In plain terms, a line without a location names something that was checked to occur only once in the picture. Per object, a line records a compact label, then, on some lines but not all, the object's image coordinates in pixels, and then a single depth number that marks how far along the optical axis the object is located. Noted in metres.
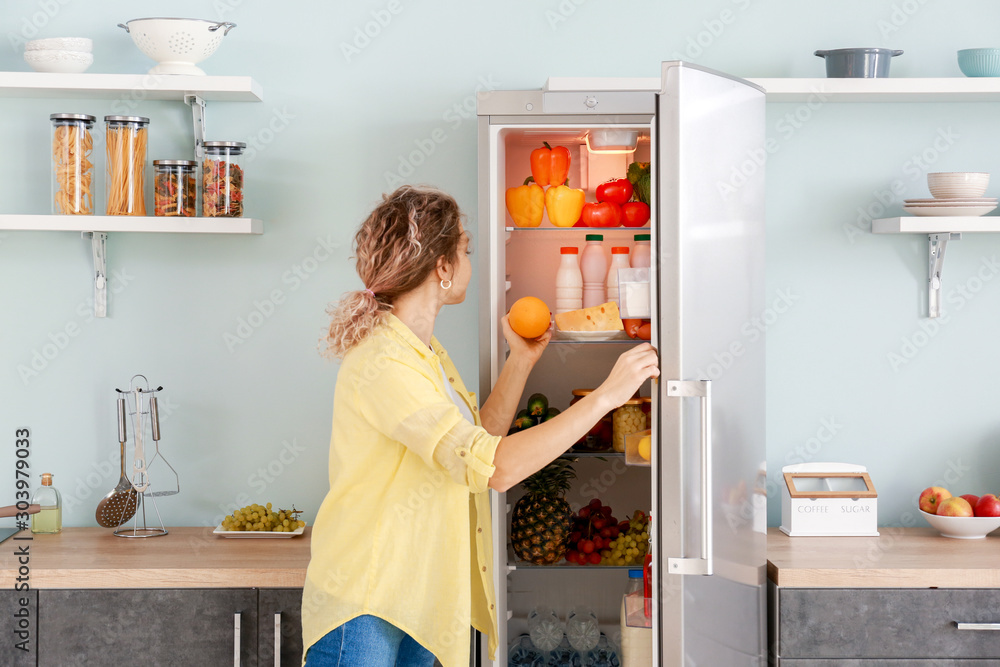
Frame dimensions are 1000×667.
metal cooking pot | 2.25
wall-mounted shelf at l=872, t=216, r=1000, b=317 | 2.23
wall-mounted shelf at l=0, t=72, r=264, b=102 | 2.19
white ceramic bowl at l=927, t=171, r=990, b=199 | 2.25
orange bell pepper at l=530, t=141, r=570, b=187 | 2.16
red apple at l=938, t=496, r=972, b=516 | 2.24
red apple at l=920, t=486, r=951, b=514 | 2.29
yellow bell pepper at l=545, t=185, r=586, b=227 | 2.12
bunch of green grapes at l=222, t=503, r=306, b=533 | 2.29
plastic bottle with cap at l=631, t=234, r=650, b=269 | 2.11
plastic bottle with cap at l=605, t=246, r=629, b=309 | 2.13
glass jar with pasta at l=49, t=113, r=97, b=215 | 2.22
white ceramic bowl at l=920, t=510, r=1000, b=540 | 2.22
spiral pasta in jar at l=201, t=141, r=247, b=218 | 2.24
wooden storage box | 2.27
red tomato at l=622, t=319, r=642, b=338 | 2.09
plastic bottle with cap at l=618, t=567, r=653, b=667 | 2.06
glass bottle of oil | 2.35
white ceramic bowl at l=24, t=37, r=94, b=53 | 2.23
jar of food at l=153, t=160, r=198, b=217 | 2.24
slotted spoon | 2.32
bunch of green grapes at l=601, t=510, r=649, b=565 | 2.18
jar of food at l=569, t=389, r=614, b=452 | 2.20
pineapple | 2.15
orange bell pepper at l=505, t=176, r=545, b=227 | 2.13
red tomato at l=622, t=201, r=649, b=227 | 2.12
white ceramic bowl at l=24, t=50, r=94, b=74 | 2.22
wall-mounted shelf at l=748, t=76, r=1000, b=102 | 2.21
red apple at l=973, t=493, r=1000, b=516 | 2.24
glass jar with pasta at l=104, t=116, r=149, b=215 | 2.23
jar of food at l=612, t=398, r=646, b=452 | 2.16
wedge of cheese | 2.08
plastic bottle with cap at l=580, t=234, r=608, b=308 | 2.18
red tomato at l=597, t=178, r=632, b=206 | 2.15
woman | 1.57
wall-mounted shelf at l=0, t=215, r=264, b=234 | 2.21
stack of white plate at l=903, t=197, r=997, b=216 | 2.25
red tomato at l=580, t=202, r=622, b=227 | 2.13
